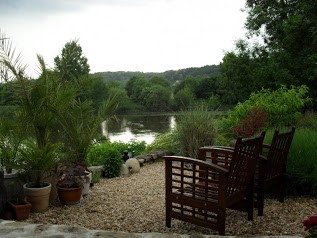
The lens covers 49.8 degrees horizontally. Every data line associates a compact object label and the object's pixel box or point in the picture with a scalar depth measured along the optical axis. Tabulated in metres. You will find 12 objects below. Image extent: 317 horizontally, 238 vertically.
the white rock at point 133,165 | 5.89
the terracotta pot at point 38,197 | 3.45
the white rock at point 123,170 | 5.72
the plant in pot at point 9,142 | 3.57
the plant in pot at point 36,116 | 3.48
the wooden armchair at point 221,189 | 2.68
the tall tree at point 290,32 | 10.73
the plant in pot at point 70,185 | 3.77
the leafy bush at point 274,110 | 7.24
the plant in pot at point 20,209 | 3.25
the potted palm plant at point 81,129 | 4.13
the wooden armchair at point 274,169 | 3.23
